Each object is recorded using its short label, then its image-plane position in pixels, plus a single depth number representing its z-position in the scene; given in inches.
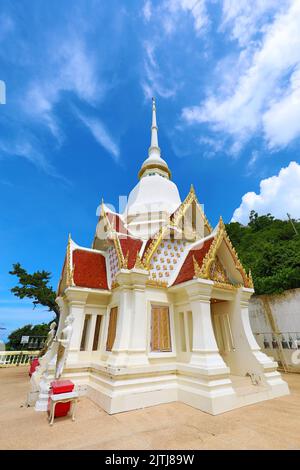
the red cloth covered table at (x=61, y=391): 173.0
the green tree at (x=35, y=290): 627.5
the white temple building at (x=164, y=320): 203.2
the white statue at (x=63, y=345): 205.3
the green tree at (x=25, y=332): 1069.3
